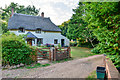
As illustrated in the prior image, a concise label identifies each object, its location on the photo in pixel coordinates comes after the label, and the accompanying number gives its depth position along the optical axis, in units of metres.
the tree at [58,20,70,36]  24.08
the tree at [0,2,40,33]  24.53
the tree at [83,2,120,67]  2.71
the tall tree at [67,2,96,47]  15.03
